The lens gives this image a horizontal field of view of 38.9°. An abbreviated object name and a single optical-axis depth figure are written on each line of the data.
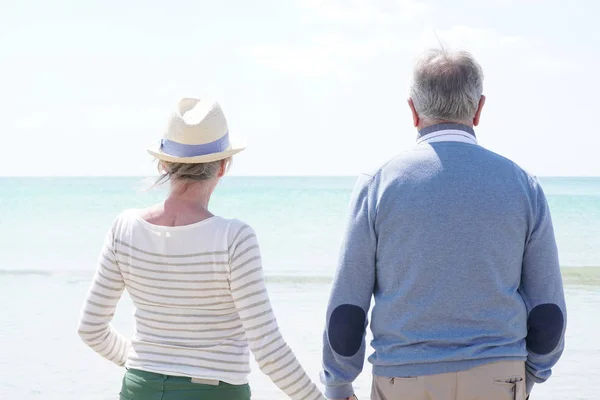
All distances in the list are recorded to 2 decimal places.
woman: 2.27
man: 2.22
